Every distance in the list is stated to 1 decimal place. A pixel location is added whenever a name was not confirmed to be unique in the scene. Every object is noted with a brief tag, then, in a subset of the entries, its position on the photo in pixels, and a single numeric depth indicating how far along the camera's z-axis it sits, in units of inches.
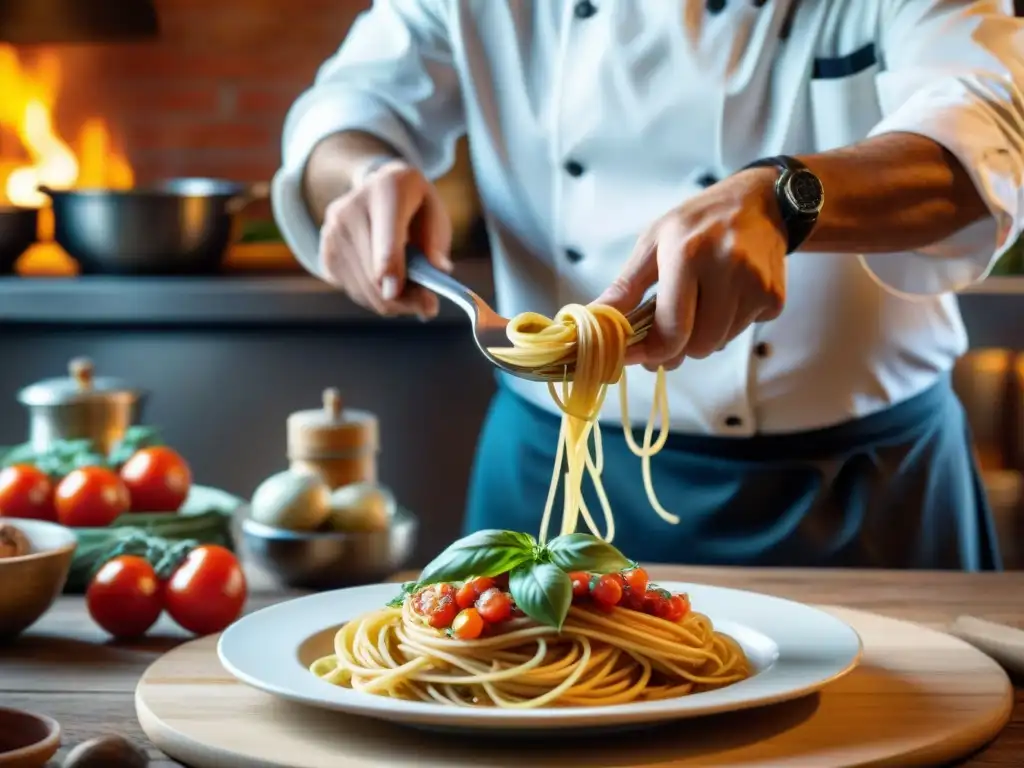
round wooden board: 35.9
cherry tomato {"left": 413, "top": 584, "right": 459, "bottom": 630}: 43.0
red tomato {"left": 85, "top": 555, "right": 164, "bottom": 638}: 50.4
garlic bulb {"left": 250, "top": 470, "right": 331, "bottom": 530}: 57.2
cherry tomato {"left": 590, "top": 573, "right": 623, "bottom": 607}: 42.9
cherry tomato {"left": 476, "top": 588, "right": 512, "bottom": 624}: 42.0
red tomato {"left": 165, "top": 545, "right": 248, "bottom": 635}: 50.9
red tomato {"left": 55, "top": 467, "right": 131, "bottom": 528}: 58.6
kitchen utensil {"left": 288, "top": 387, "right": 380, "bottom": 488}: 63.4
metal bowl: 57.2
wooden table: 41.6
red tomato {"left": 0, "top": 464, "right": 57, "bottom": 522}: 59.2
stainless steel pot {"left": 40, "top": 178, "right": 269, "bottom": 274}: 108.3
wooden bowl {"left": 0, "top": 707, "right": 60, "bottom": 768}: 35.1
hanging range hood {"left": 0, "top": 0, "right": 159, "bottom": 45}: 128.7
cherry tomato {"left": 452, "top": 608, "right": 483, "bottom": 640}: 41.8
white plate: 35.4
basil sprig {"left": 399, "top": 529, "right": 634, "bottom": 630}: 40.4
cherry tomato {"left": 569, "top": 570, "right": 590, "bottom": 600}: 43.4
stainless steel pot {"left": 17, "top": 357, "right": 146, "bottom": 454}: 73.7
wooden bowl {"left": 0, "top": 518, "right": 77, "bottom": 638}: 48.2
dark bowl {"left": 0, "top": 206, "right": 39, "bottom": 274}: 116.6
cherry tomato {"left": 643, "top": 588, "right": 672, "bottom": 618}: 44.2
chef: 57.3
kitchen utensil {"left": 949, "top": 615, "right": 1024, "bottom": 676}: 45.0
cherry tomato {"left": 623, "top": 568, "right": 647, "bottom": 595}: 44.5
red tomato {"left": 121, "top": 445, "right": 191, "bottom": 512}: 62.0
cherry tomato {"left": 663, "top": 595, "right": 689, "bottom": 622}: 44.1
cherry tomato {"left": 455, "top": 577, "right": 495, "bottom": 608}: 43.1
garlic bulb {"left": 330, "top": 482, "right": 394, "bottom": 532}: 58.2
